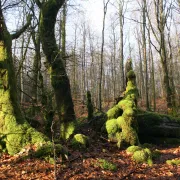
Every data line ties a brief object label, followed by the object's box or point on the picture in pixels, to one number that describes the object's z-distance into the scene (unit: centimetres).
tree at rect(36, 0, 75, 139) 1143
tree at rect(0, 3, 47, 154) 766
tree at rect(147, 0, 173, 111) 1649
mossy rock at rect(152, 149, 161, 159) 887
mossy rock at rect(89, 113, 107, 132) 1182
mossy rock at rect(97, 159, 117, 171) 709
